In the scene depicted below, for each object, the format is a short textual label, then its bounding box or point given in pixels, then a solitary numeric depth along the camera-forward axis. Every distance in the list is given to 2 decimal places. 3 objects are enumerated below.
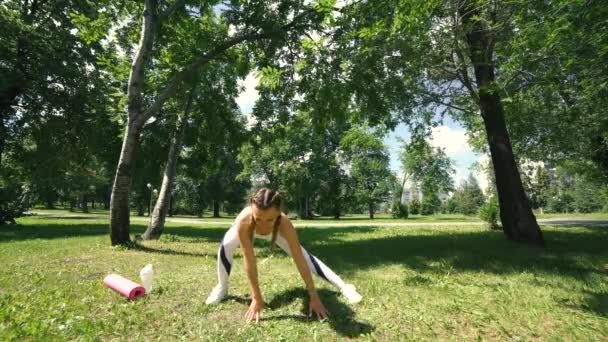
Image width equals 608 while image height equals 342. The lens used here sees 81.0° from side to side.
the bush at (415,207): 68.88
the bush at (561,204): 68.06
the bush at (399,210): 41.34
